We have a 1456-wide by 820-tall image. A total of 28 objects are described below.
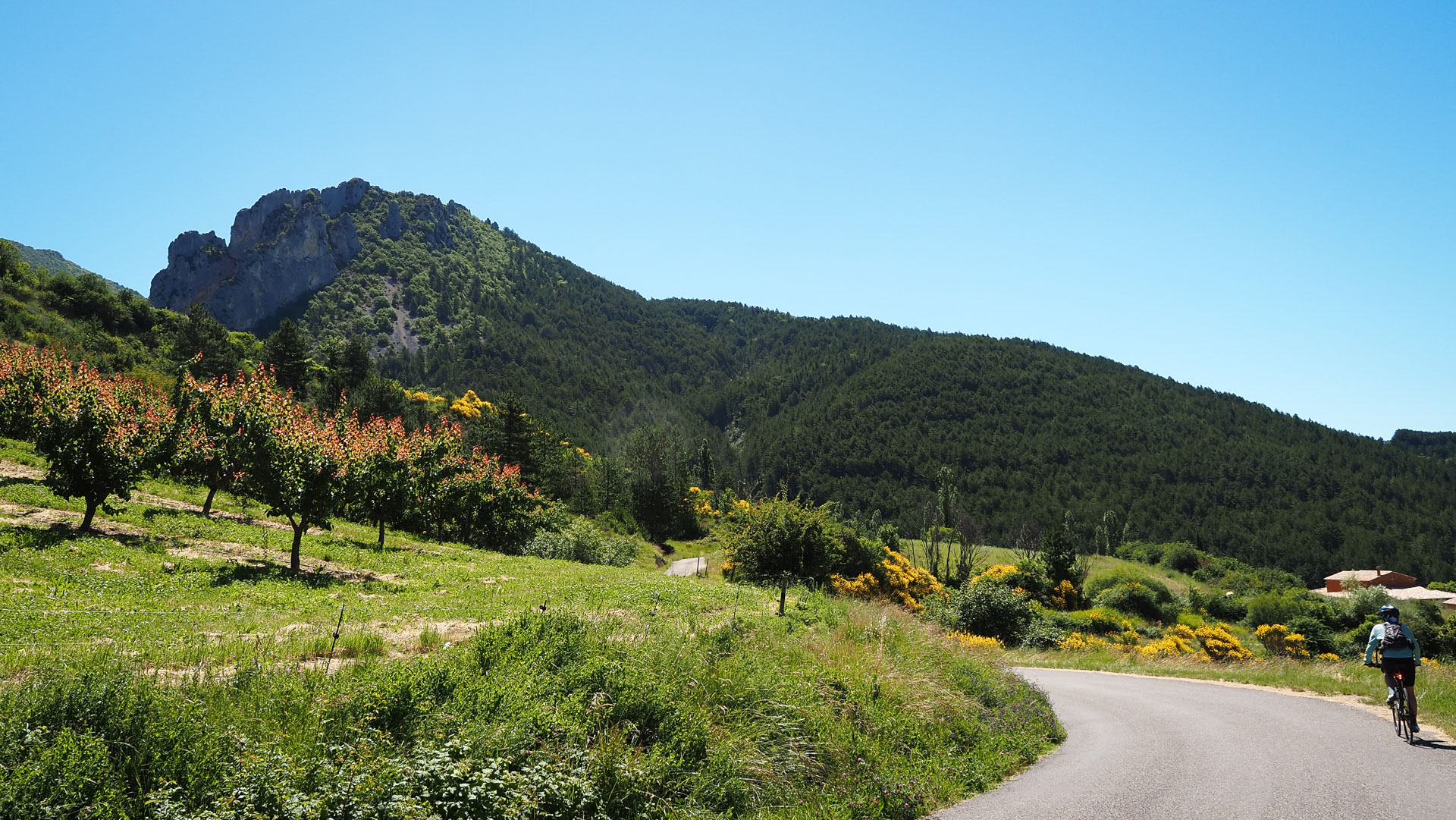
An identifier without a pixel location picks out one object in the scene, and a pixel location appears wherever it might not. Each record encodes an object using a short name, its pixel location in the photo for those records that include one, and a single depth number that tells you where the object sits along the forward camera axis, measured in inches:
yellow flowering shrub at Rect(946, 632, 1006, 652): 654.3
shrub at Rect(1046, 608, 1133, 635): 1412.4
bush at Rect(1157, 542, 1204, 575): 3686.0
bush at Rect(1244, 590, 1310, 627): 1684.3
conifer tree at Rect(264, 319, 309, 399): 2588.6
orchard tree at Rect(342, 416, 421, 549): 695.7
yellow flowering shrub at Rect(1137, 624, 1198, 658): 1092.5
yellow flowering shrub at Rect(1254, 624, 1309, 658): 1259.8
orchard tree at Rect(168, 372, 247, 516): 749.9
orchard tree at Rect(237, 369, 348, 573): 653.3
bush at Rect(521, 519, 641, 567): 1336.1
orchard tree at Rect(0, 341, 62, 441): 877.8
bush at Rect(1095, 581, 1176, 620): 1770.4
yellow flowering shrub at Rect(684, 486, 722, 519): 3181.6
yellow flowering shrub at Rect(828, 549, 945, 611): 1177.4
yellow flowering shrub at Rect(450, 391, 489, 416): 4347.9
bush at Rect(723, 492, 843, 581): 678.5
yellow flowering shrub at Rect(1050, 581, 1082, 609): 1691.7
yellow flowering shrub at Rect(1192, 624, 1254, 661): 1115.9
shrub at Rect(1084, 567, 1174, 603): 1943.9
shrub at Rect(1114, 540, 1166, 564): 4170.8
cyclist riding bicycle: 397.7
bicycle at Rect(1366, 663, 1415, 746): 394.3
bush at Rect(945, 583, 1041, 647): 1182.3
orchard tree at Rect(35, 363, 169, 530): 613.9
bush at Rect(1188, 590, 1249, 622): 1875.0
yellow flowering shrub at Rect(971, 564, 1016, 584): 1703.2
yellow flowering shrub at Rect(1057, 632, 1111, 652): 1121.4
